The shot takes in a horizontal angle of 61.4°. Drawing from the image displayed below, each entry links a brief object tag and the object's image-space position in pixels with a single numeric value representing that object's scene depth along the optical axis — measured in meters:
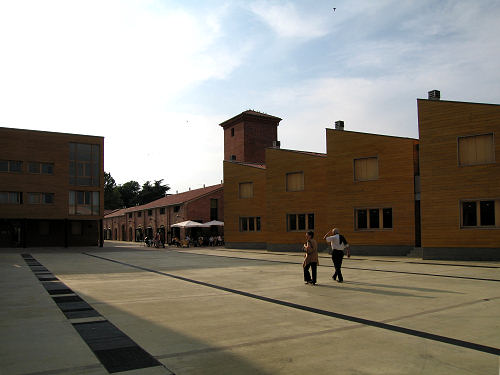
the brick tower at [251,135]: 47.50
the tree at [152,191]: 95.56
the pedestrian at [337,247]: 12.62
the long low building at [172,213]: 45.47
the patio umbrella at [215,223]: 40.84
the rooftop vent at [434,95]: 23.46
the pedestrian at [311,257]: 12.08
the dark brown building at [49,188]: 36.75
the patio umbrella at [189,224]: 40.31
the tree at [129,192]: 103.81
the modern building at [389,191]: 20.39
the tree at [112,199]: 98.75
